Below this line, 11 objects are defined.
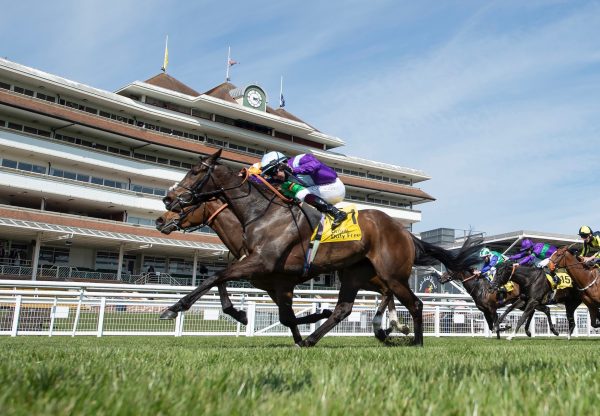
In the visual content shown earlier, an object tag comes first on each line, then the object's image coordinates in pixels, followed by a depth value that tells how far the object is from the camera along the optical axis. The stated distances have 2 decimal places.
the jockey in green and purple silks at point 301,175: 7.22
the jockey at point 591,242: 12.63
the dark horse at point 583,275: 12.61
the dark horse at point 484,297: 13.78
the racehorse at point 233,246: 7.07
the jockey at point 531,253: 14.15
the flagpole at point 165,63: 51.91
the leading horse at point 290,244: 6.46
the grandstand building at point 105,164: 33.66
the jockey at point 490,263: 13.95
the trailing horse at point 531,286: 13.26
